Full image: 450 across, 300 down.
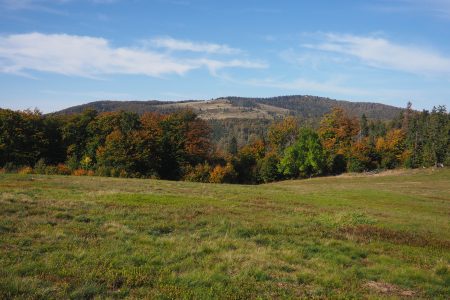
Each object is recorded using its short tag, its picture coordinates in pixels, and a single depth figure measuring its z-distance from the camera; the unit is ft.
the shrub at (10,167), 201.00
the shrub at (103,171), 233.96
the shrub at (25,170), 201.40
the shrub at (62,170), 227.81
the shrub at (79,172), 230.09
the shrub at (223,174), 272.92
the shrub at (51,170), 216.21
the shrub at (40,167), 212.13
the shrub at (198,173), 265.75
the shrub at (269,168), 319.06
